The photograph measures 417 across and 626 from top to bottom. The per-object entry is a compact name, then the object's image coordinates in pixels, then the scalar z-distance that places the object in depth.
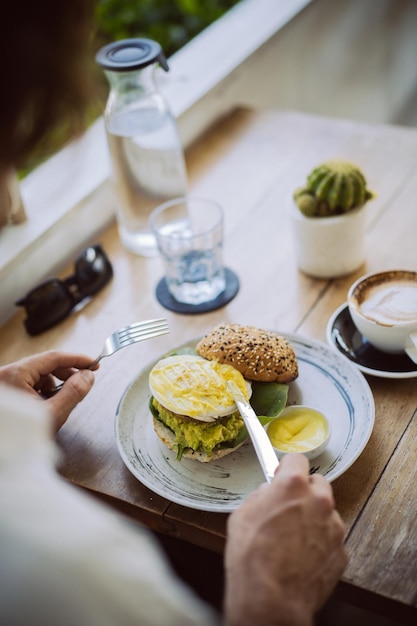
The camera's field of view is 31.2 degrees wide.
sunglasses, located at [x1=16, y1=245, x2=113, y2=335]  1.54
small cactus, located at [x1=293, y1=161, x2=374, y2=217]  1.43
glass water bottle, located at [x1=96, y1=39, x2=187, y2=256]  1.62
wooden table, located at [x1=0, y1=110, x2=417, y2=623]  1.04
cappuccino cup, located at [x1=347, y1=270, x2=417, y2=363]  1.23
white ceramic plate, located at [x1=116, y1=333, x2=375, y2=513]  1.10
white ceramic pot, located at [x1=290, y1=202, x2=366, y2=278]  1.46
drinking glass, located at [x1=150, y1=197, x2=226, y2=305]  1.50
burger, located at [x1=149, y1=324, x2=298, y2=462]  1.12
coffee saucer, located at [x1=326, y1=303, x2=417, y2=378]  1.25
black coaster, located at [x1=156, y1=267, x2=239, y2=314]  1.52
